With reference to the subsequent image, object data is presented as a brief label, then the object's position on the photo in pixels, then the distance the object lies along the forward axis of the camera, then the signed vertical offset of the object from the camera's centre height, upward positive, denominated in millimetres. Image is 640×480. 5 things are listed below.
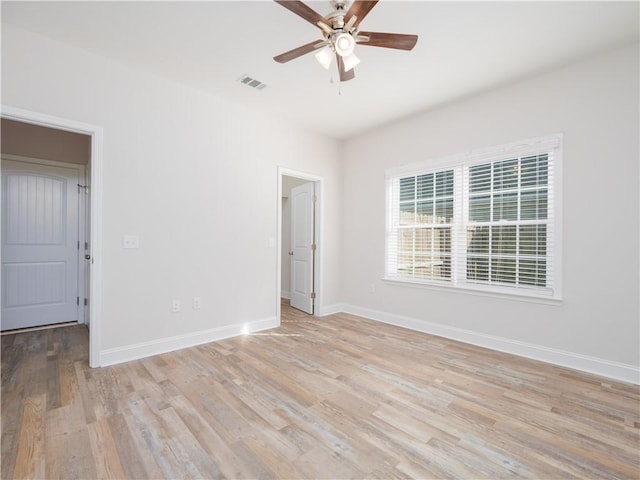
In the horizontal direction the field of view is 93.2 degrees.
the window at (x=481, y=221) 3066 +220
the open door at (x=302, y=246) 4879 -137
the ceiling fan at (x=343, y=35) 1830 +1364
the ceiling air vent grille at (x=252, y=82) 3166 +1671
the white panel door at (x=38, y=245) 3770 -117
